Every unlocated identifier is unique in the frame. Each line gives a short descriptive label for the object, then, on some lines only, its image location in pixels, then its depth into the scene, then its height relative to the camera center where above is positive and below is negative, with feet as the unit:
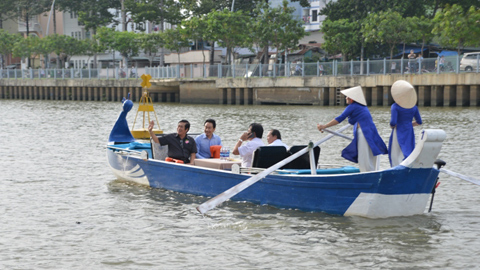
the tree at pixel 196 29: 194.59 +13.17
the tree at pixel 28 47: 256.93 +10.65
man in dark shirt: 47.77 -4.42
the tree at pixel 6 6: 285.64 +28.15
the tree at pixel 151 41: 223.10 +11.01
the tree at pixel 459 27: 144.56 +9.73
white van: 130.56 +2.50
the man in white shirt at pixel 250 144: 43.80 -4.08
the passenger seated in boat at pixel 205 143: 49.19 -4.52
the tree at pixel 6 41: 270.87 +13.38
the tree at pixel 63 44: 252.21 +11.39
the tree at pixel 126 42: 228.63 +11.07
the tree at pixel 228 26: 187.62 +13.06
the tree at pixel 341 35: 175.11 +10.05
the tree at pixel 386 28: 161.89 +10.75
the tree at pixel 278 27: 181.27 +12.23
